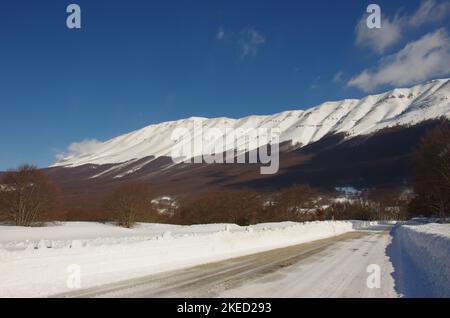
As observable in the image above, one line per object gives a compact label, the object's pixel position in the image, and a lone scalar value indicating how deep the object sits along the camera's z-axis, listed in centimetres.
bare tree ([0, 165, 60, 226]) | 5525
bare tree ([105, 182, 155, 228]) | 6750
